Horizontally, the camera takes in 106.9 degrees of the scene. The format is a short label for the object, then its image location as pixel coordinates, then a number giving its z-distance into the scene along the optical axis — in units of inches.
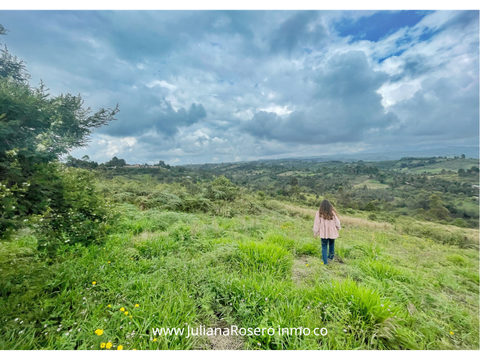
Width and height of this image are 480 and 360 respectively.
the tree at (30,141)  98.3
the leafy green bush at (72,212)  129.9
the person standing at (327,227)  188.5
